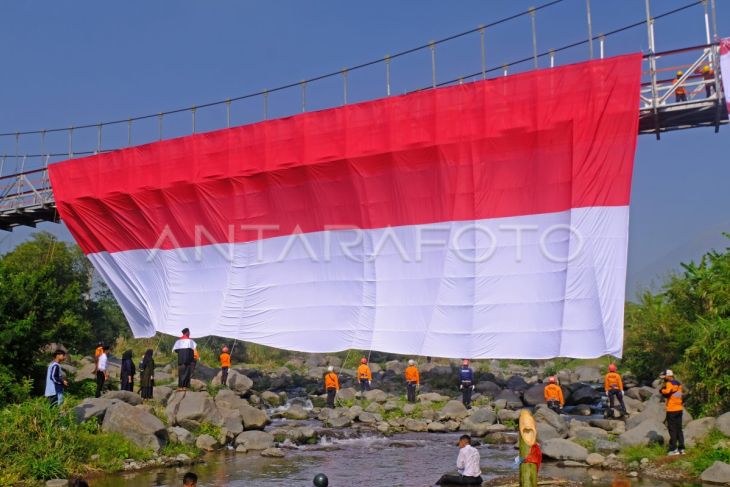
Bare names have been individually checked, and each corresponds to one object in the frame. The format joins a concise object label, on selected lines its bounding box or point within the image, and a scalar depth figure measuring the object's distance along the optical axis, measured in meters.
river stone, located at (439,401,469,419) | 24.81
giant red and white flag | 23.75
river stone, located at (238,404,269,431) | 22.98
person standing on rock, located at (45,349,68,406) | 18.80
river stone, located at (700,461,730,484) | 14.80
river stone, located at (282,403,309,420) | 26.42
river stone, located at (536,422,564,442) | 19.86
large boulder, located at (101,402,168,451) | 18.62
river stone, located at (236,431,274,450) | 20.66
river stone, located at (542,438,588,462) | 17.95
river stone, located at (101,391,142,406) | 21.16
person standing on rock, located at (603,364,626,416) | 24.16
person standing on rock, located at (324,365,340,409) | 27.42
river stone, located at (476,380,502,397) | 29.08
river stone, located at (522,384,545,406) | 26.55
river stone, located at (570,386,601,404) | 27.56
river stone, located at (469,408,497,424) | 23.75
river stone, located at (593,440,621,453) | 18.59
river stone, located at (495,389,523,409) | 26.27
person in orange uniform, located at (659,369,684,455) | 16.75
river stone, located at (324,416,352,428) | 24.28
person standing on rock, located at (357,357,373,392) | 29.28
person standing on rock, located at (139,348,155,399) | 23.00
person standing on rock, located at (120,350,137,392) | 23.88
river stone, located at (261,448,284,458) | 19.84
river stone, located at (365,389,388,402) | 28.42
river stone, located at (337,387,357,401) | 28.86
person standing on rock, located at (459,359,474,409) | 26.03
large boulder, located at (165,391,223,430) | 20.95
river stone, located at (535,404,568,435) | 21.31
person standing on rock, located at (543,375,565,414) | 24.53
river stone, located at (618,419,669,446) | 18.08
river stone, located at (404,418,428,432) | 24.08
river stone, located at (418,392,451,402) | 27.73
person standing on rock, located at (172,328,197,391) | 22.69
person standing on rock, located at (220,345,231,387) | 28.97
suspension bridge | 23.47
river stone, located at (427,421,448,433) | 23.84
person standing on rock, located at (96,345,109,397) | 22.95
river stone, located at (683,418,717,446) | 17.39
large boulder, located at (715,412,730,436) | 16.98
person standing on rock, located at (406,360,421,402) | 27.58
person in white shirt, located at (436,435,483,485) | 15.32
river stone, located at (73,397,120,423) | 18.64
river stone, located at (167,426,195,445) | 19.60
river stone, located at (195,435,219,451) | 20.08
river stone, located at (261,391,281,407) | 29.52
